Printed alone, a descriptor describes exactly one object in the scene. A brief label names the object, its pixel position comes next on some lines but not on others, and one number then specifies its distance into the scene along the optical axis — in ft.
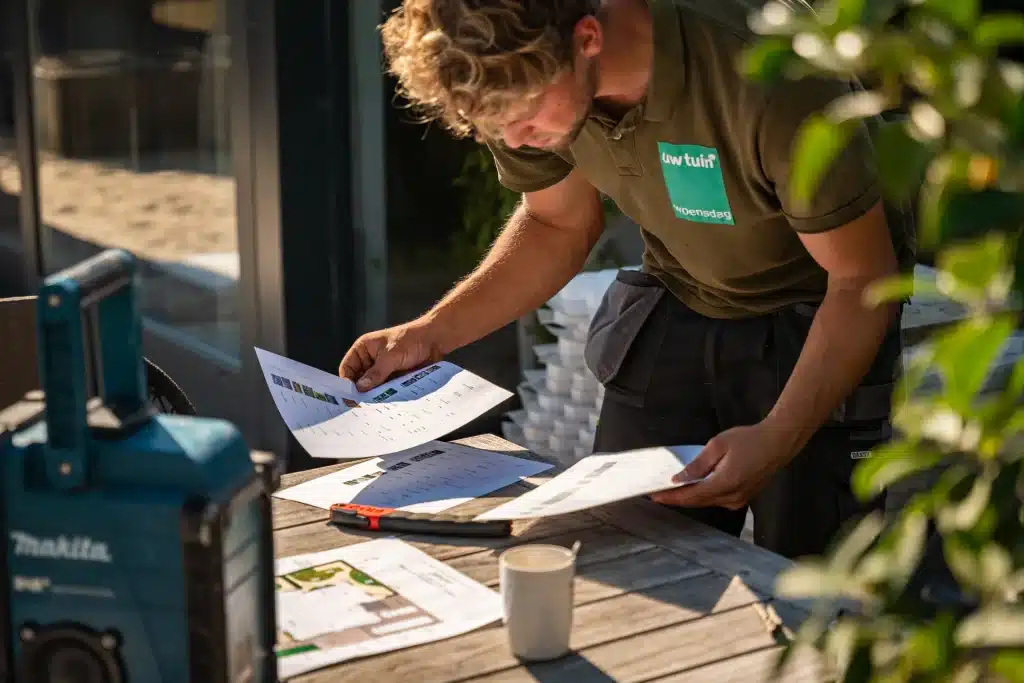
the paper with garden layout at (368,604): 9.62
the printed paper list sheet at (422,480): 10.72
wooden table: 9.47
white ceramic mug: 9.49
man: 10.55
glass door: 21.19
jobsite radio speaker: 8.80
